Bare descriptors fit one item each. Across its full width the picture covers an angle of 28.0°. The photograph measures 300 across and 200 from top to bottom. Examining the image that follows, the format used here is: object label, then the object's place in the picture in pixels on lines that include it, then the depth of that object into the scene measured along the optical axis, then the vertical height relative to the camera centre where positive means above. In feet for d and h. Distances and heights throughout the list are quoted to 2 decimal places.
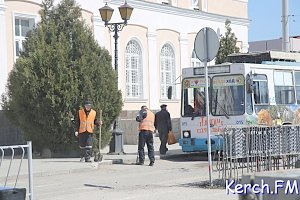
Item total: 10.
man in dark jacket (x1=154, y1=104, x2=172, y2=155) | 66.90 -1.92
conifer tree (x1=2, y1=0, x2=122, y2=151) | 61.21 +3.09
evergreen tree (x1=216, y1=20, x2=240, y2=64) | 95.66 +9.79
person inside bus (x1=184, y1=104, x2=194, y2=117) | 62.03 -0.26
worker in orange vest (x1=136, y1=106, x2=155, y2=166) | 55.93 -2.03
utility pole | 94.89 +12.69
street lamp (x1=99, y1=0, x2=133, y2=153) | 65.67 +10.34
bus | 57.67 +0.85
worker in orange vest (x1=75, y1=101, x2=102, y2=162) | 56.65 -1.69
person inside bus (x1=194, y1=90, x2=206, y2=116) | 61.11 +0.34
